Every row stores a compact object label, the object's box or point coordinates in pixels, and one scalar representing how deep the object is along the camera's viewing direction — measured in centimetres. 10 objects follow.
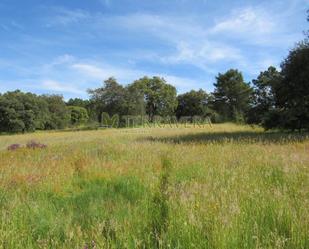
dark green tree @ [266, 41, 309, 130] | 1641
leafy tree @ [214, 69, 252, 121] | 6544
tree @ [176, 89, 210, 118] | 7925
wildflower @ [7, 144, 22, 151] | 1261
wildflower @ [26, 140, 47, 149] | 1316
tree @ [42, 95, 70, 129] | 6675
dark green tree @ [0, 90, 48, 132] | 5228
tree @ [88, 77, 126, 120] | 5991
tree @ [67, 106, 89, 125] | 8257
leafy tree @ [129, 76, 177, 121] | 7088
